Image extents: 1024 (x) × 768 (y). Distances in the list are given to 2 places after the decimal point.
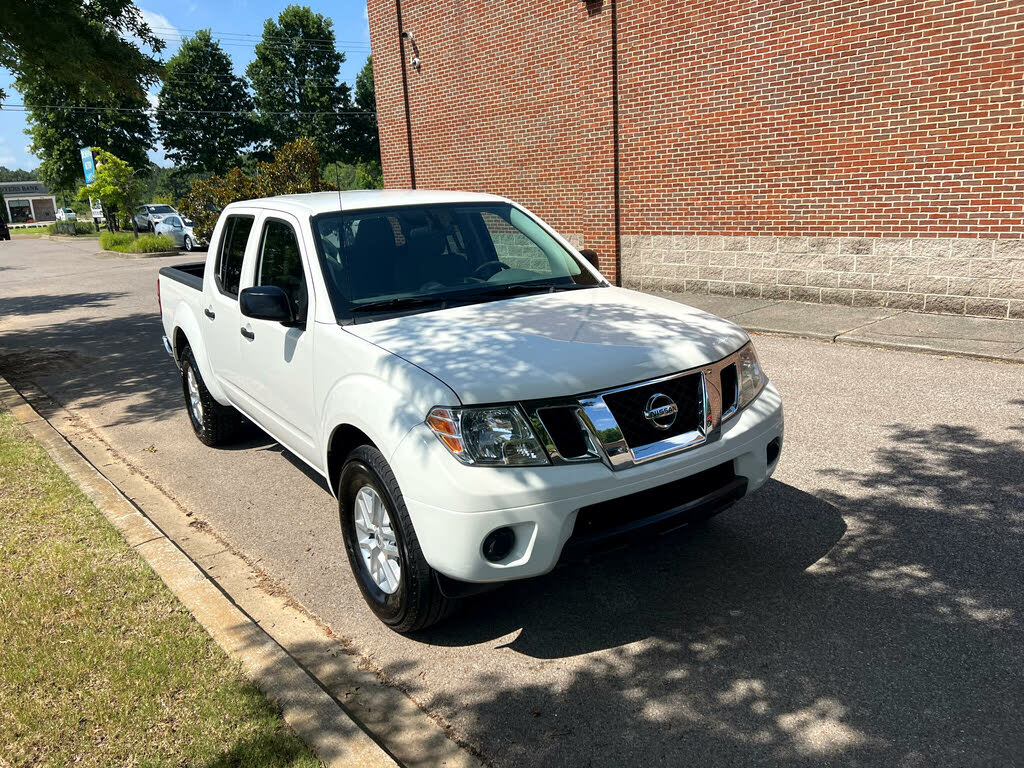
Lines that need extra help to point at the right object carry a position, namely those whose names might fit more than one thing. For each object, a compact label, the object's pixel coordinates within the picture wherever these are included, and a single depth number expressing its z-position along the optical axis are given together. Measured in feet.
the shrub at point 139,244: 99.30
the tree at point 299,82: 211.00
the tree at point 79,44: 30.99
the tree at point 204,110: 193.67
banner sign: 127.65
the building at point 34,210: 411.75
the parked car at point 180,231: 103.24
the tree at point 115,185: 118.32
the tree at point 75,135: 171.53
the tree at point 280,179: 74.90
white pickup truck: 10.05
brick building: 30.14
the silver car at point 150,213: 128.41
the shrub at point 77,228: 170.40
